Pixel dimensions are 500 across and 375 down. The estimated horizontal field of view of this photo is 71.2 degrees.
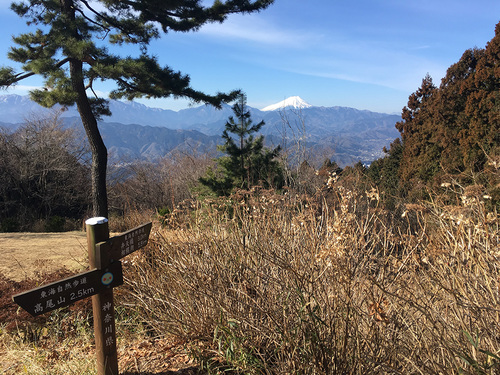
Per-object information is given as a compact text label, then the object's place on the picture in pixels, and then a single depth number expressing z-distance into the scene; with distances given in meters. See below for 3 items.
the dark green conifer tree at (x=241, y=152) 12.63
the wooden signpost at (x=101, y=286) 2.11
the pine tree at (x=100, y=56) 7.23
